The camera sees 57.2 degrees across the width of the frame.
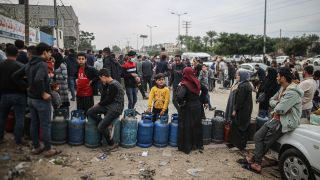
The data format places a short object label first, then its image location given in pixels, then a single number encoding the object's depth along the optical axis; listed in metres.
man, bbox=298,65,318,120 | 7.24
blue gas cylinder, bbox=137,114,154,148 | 6.91
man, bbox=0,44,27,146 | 6.05
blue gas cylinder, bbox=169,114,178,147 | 7.05
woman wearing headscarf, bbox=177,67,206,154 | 6.57
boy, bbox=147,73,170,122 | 7.38
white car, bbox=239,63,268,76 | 26.09
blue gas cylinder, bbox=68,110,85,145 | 6.77
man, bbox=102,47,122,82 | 10.12
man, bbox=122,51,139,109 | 9.80
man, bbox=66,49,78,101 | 11.49
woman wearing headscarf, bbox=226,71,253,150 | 6.75
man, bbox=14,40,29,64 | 7.55
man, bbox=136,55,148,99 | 15.43
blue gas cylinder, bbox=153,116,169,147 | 6.98
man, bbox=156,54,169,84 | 12.79
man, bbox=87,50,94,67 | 13.36
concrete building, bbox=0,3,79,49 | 57.45
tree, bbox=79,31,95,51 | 79.24
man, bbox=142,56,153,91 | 14.12
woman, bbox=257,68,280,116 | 8.88
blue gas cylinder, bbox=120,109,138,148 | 6.82
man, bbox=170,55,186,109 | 10.62
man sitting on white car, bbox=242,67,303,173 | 5.29
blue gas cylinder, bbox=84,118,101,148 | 6.70
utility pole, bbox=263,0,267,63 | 34.19
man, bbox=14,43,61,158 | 5.57
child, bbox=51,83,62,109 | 6.93
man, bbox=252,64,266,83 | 14.43
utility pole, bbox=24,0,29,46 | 14.77
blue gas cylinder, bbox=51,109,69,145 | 6.74
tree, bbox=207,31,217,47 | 87.72
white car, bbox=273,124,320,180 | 4.68
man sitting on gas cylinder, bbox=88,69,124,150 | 6.41
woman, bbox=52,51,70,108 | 8.31
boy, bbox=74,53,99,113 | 7.42
